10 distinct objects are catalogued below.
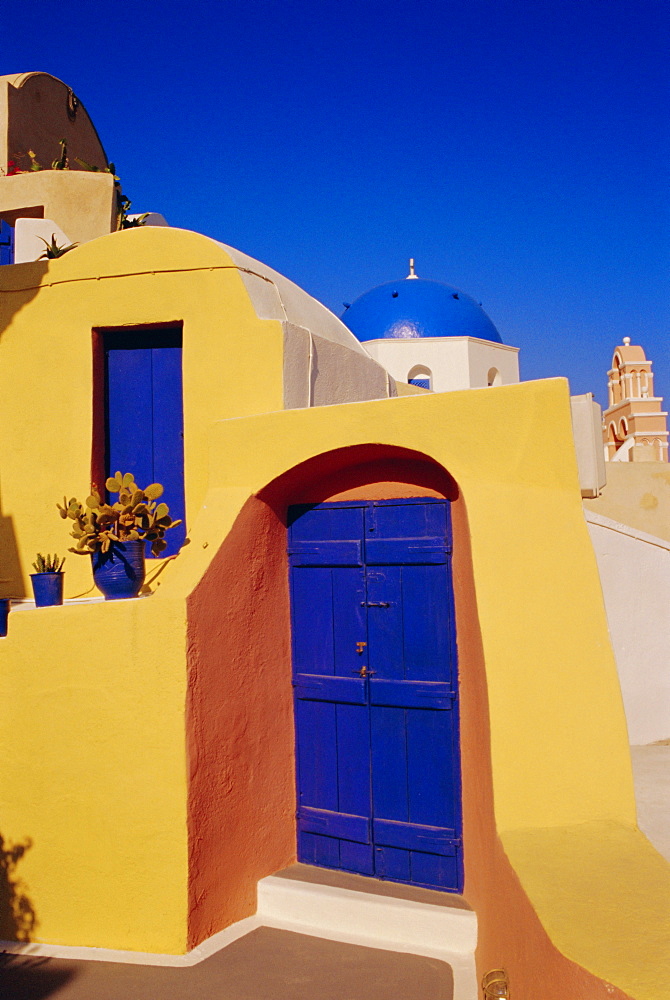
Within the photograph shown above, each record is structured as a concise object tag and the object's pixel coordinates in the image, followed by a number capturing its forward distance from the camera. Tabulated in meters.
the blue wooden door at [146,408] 6.09
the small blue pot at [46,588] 5.36
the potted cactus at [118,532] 5.08
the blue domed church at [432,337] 15.88
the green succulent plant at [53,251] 6.43
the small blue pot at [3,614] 5.37
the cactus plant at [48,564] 5.46
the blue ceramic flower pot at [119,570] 5.07
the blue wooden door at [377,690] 5.00
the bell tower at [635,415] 19.45
